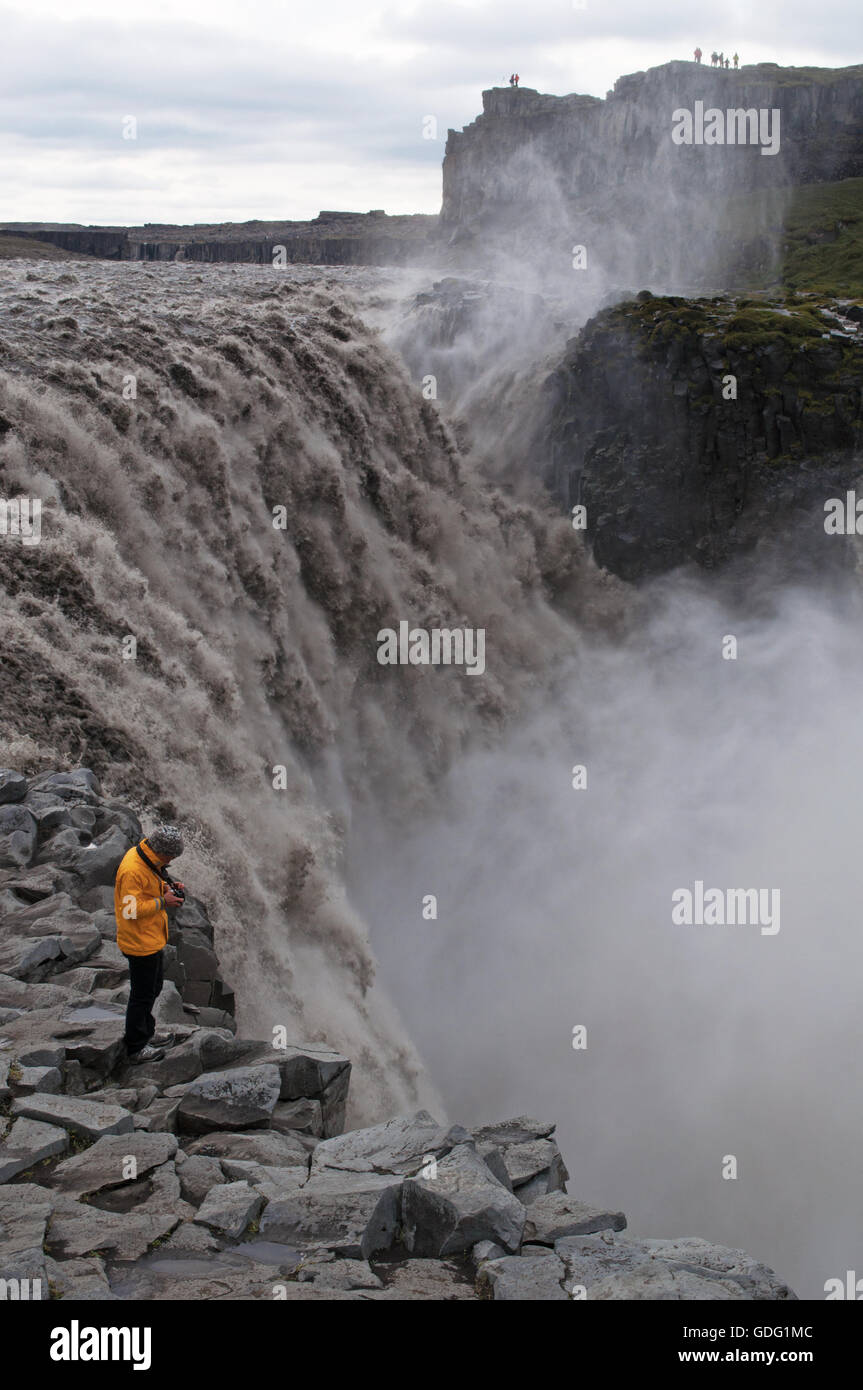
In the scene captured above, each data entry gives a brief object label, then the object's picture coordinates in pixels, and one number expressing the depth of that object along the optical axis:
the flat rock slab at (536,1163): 9.45
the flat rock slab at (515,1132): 10.49
